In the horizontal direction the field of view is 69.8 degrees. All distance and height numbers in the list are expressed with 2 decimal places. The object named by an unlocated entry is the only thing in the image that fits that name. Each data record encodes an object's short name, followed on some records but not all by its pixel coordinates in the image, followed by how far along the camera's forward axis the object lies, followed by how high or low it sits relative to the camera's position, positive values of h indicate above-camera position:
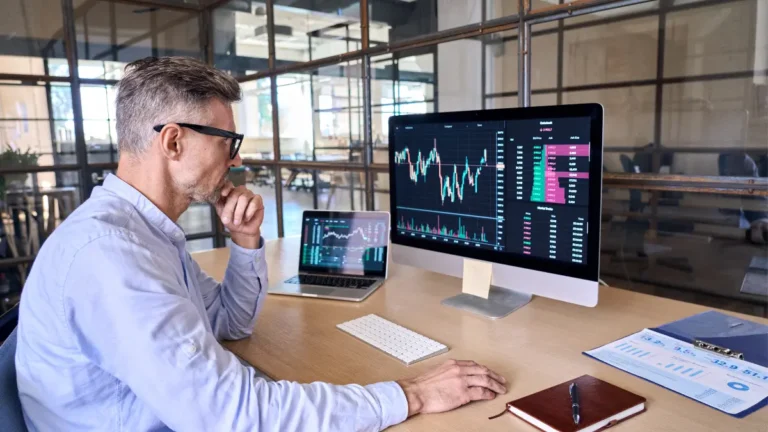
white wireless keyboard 1.20 -0.42
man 0.86 -0.26
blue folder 1.14 -0.41
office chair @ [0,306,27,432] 0.90 -0.39
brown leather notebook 0.89 -0.43
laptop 1.78 -0.31
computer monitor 1.27 -0.11
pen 0.90 -0.42
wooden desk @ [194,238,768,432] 0.94 -0.43
